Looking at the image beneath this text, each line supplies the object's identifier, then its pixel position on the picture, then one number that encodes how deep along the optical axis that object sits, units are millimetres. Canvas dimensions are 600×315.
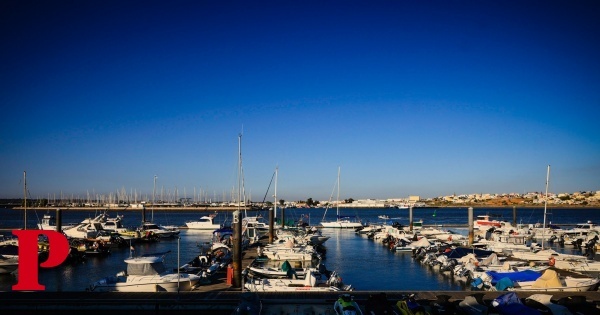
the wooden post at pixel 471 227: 49450
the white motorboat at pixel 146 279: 23812
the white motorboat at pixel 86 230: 56400
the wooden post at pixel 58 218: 48844
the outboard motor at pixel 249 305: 13656
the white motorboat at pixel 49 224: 60344
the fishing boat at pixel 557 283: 22156
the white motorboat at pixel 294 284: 23625
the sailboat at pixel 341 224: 85812
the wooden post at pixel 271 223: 50572
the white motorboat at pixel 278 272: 27975
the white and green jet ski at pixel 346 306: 13980
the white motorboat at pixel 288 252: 38781
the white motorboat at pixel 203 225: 84938
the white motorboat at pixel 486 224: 68312
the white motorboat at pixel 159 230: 67875
